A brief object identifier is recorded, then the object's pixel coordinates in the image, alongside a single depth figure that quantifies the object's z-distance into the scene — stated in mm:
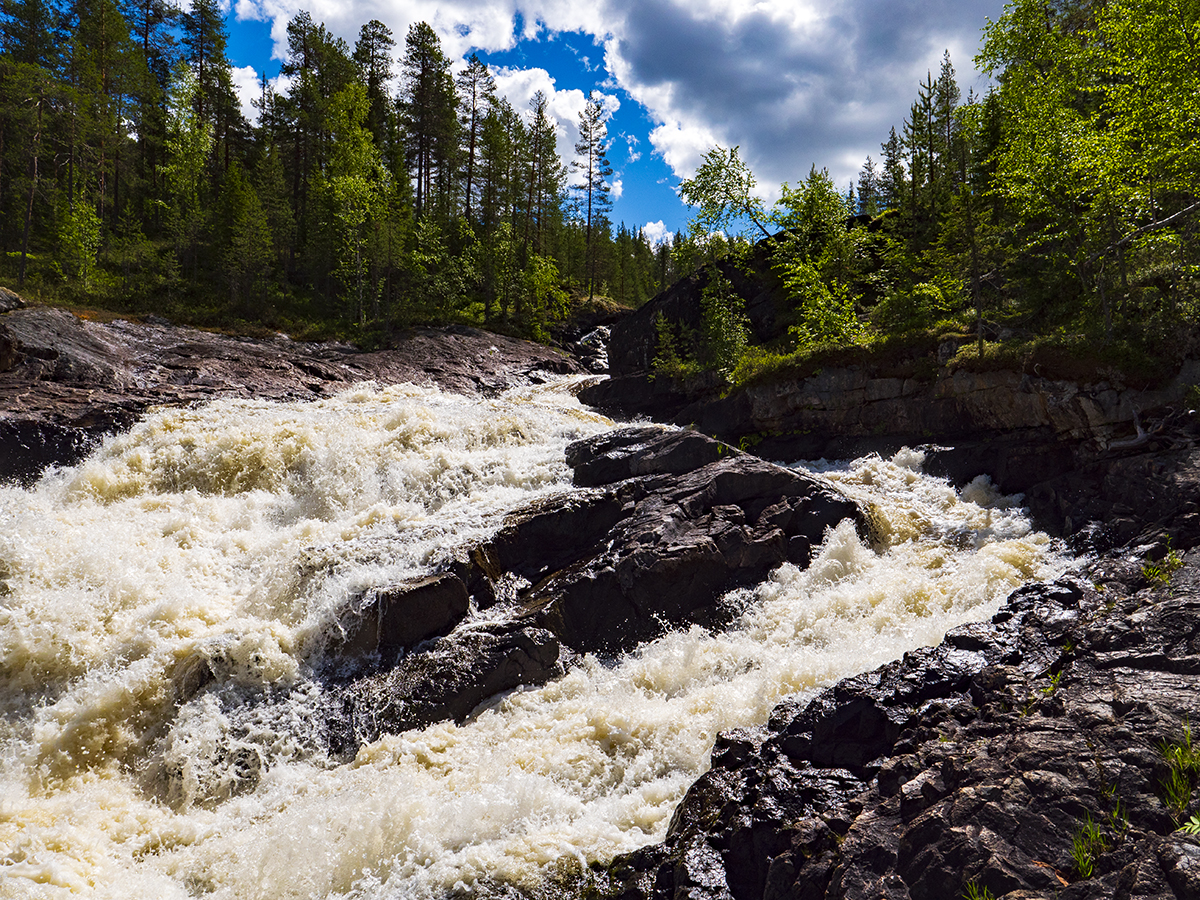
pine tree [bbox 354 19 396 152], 48719
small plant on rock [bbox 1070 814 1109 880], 4461
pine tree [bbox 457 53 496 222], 47688
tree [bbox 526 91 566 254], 49062
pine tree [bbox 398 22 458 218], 46250
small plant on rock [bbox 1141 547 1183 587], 8073
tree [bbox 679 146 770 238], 28859
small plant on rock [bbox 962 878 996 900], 4516
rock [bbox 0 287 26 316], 21406
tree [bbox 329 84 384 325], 35219
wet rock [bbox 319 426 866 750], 10031
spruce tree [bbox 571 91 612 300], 52125
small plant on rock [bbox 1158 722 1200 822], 4637
